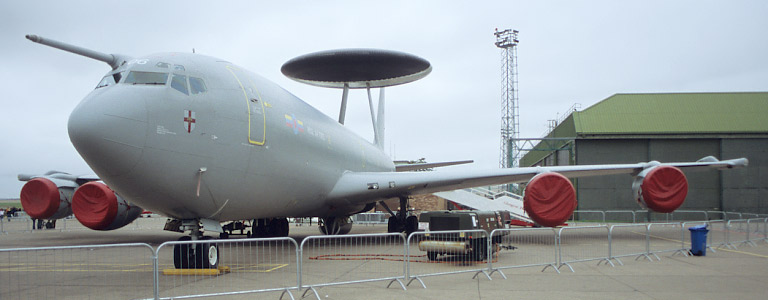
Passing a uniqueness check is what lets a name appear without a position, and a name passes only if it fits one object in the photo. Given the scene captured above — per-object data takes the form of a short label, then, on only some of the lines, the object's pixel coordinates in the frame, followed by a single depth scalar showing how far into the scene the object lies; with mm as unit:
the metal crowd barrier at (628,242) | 12613
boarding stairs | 26703
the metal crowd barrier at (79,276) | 7875
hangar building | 34969
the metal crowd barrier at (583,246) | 12308
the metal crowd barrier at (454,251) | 10544
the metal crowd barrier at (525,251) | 11417
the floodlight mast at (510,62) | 53219
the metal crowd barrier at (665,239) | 14448
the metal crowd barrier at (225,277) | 7941
